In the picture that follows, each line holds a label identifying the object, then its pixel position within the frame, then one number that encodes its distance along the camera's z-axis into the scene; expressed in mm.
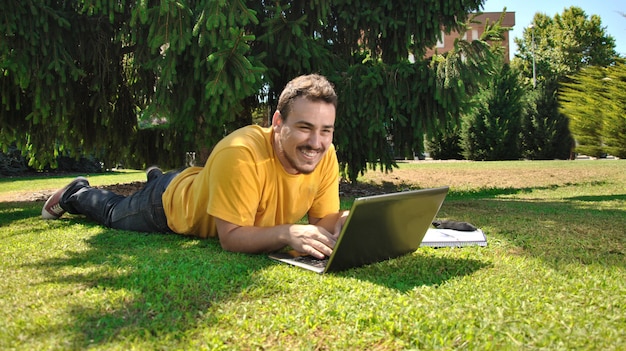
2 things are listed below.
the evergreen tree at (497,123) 23656
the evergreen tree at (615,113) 13180
